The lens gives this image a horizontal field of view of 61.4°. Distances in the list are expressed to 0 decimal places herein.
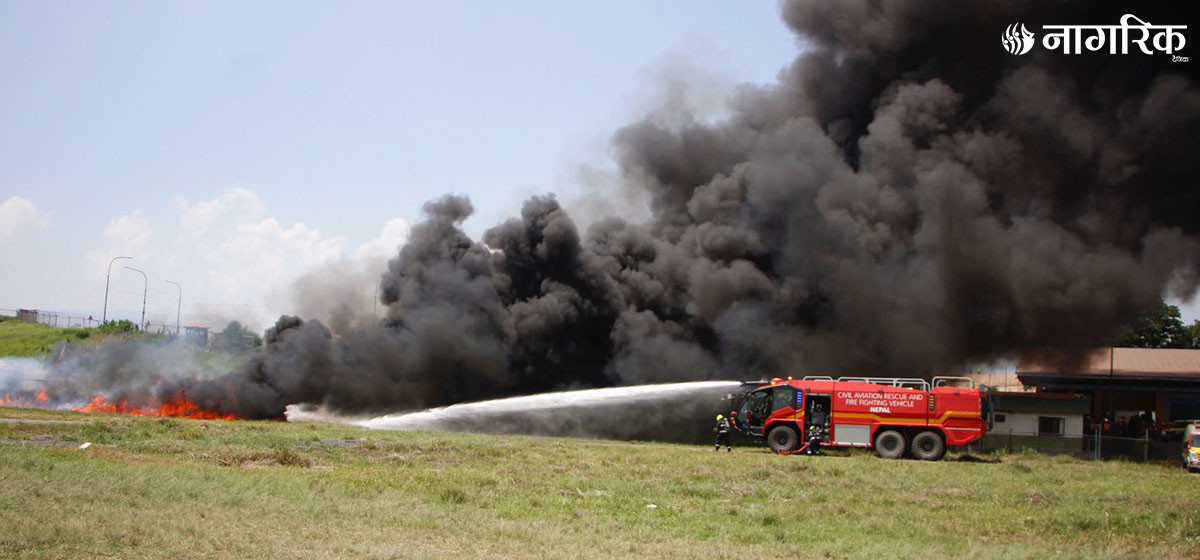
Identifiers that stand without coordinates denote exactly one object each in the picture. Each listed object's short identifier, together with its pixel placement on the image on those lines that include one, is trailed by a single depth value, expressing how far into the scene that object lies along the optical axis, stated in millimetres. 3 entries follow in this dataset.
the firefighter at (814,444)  34562
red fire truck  35000
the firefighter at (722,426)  36375
